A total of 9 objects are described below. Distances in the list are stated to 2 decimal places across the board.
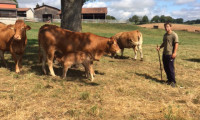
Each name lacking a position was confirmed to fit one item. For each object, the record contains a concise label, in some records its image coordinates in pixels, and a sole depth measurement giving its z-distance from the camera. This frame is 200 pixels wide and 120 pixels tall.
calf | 6.94
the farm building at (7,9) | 51.86
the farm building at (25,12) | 74.56
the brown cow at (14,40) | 7.36
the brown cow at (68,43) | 7.11
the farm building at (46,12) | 66.88
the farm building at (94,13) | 68.50
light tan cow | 12.20
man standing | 6.67
